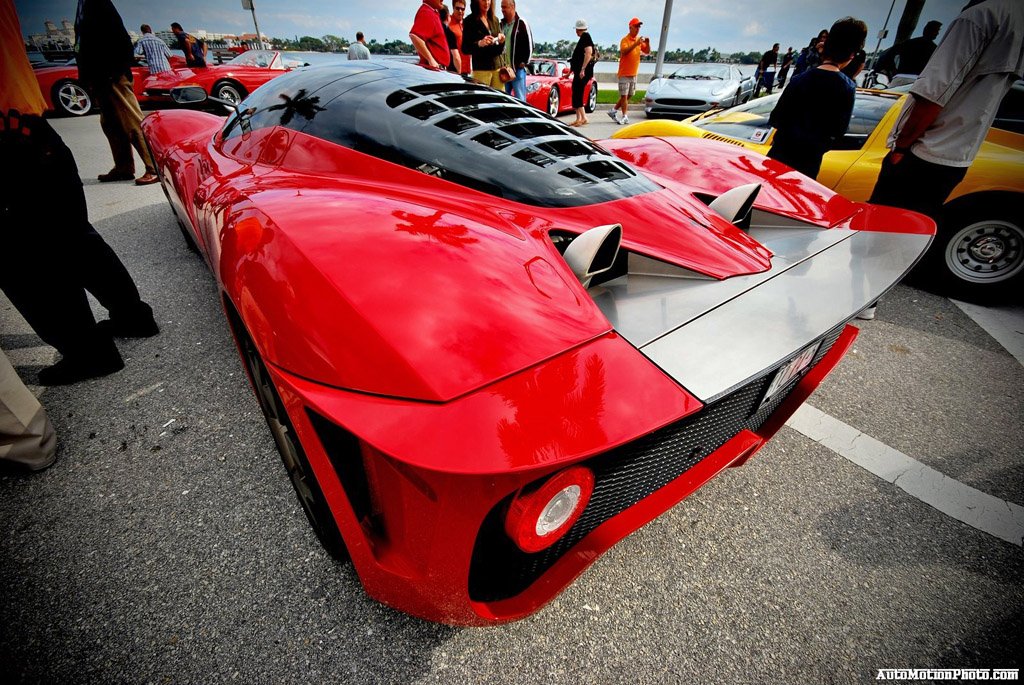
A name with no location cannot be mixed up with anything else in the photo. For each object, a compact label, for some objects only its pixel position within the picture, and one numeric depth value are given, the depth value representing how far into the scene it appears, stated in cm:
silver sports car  831
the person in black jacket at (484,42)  615
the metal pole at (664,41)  1294
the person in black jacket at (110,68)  390
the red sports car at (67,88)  786
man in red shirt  555
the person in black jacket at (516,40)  671
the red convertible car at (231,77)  806
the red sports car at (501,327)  77
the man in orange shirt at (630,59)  861
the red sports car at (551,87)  918
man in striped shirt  804
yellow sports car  281
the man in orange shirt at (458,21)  723
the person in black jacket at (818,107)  269
